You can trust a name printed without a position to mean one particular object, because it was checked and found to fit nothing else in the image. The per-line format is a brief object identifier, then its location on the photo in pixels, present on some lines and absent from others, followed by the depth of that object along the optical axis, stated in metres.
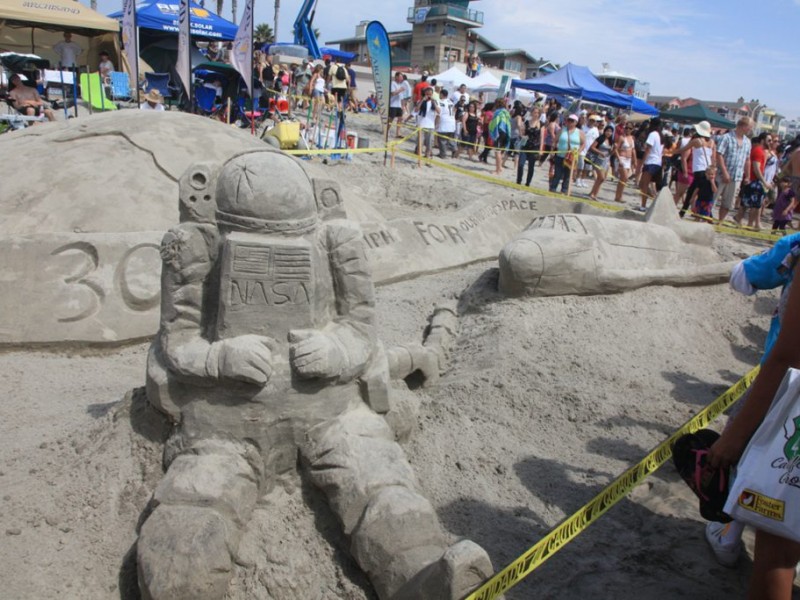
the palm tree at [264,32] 36.47
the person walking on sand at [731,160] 9.00
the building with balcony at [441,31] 40.06
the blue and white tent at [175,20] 15.59
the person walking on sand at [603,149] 12.44
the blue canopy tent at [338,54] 24.89
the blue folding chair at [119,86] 12.67
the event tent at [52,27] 12.40
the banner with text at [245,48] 8.93
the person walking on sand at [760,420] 1.88
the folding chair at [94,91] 10.76
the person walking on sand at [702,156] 9.02
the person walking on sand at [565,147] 10.48
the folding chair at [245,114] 11.98
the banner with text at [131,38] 9.61
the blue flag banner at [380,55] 10.60
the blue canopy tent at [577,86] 15.79
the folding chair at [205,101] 11.98
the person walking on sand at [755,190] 9.20
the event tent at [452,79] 19.69
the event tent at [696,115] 20.53
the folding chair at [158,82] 12.98
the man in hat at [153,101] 9.72
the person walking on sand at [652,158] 10.23
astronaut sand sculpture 2.63
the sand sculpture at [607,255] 5.39
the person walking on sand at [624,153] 11.64
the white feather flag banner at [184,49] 8.53
